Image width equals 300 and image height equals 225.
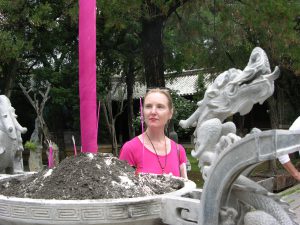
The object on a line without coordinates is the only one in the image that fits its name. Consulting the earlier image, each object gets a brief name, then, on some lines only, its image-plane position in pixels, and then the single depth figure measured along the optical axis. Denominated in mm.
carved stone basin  1518
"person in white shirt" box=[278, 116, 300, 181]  3596
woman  2160
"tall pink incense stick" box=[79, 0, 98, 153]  1883
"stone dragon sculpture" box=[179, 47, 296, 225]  1537
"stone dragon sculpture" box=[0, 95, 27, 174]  2963
